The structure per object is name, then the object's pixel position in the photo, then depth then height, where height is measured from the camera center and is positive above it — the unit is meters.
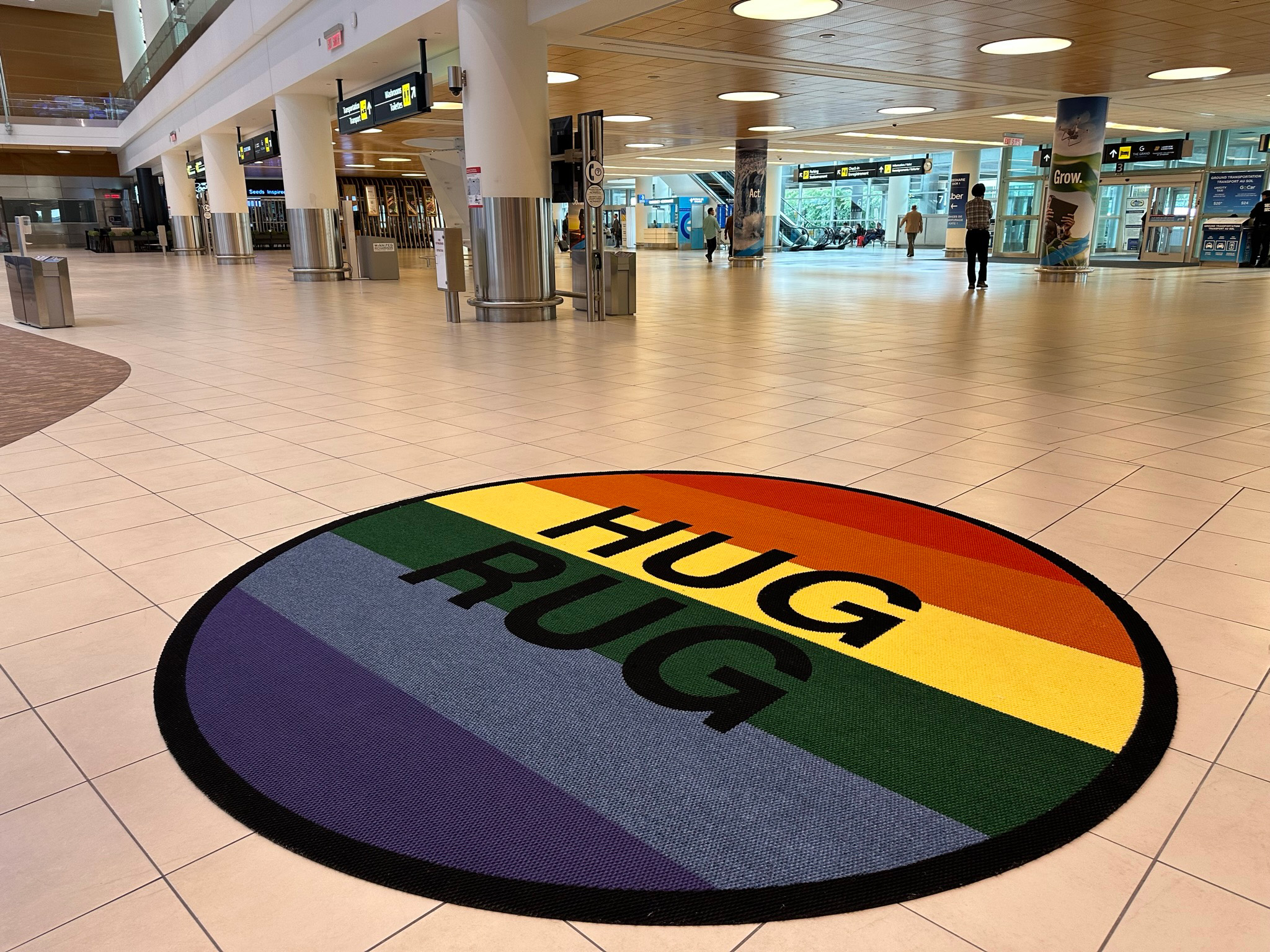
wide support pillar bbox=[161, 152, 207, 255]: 27.67 +0.68
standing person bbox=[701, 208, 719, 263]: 26.56 -0.21
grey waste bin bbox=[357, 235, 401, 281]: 18.61 -0.60
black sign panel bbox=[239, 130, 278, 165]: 18.11 +1.63
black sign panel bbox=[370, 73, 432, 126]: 11.64 +1.68
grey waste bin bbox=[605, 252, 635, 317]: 10.86 -0.65
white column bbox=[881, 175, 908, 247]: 36.16 +0.88
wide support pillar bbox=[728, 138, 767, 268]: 22.55 +0.53
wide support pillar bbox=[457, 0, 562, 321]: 9.34 +0.72
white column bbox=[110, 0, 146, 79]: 34.69 +7.50
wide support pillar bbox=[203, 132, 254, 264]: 22.48 +0.92
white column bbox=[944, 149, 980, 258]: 28.31 +1.66
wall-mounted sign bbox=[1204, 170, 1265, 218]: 21.50 +0.66
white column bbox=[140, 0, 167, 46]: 31.88 +7.37
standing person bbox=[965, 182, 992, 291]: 13.73 -0.12
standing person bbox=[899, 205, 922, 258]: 26.02 -0.01
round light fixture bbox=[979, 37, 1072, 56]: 11.27 +2.17
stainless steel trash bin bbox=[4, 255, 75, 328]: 9.88 -0.65
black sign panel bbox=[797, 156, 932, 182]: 30.92 +1.86
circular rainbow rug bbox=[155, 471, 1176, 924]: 1.64 -1.10
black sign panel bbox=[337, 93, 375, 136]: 13.44 +1.69
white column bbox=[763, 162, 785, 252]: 34.19 +0.63
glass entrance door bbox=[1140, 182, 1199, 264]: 22.39 -0.03
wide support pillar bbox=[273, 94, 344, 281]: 16.36 +0.96
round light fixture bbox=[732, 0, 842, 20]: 9.45 +2.22
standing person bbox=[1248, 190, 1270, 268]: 19.22 -0.26
